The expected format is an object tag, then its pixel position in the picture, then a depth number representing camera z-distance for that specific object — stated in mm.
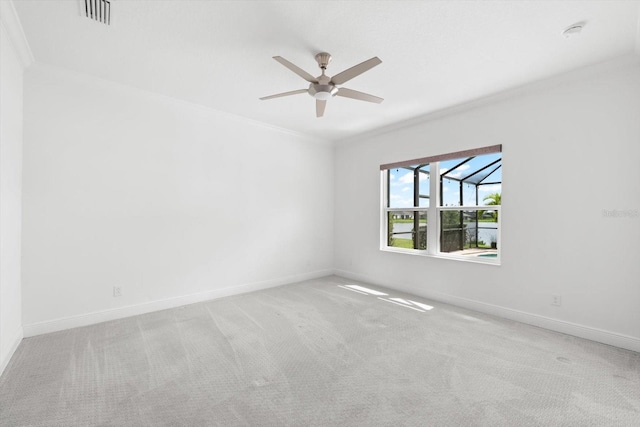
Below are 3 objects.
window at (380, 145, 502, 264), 3641
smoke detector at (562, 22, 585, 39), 2106
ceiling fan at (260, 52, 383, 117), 2191
